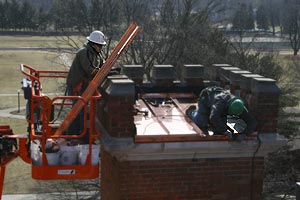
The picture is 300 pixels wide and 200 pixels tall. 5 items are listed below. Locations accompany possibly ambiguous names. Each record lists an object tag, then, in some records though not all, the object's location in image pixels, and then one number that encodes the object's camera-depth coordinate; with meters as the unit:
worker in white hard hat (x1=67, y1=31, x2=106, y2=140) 12.74
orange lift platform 11.18
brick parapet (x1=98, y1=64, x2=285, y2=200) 11.77
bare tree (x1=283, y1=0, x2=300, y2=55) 113.90
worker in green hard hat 12.03
